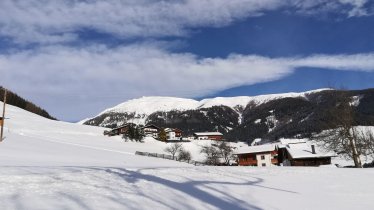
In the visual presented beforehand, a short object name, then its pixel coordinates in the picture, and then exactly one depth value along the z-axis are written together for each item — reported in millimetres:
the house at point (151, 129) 183038
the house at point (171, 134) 191950
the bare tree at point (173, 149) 117669
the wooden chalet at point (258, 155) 115188
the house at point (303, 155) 95312
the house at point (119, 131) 127912
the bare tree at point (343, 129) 43281
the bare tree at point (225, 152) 127650
